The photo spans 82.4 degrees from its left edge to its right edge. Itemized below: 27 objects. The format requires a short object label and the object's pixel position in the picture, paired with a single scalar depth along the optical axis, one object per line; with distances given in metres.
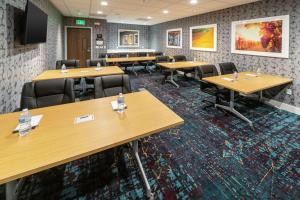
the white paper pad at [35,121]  1.41
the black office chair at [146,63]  7.64
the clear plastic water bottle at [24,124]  1.32
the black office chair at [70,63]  4.54
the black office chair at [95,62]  4.75
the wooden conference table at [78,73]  3.40
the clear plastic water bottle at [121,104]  1.78
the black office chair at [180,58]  6.36
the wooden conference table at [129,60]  6.74
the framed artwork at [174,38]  7.24
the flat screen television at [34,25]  2.50
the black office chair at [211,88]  3.39
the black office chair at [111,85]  2.35
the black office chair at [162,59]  6.37
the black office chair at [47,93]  2.00
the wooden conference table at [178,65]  5.05
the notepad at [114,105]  1.82
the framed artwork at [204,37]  5.38
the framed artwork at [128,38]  9.43
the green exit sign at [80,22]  7.85
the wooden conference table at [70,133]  1.02
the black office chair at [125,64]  7.37
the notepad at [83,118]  1.52
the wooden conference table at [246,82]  2.78
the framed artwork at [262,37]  3.51
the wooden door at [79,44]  7.98
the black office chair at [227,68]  4.00
